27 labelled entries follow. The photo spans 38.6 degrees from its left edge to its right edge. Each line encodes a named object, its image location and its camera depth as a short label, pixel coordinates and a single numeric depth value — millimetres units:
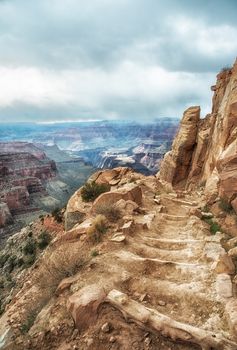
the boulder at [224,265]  10172
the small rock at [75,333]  8100
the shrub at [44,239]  28431
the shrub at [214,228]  15815
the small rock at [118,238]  12814
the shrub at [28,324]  9102
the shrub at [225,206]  16938
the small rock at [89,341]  7659
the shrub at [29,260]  27269
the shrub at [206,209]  19369
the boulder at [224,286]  8930
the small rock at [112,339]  7573
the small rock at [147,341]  7301
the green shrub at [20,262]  29373
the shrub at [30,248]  29842
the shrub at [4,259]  34562
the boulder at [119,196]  18234
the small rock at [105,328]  7879
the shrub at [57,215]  31306
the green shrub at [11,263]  30769
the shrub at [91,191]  24792
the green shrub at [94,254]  12000
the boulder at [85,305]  8320
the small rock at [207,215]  18083
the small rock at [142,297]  9015
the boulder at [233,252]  11273
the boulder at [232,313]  7418
